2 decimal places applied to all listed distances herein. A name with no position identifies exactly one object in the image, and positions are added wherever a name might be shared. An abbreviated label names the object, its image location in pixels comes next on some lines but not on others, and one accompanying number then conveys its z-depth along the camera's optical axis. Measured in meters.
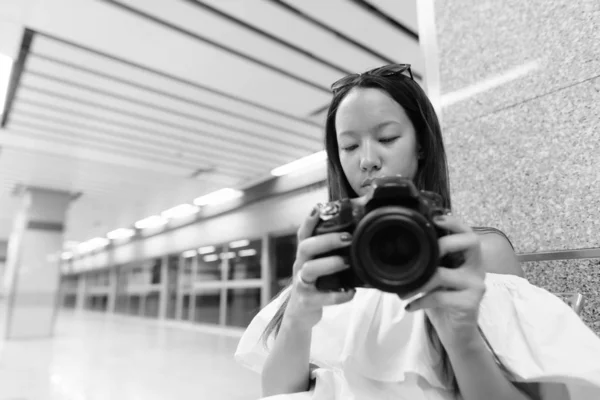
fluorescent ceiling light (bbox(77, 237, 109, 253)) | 14.46
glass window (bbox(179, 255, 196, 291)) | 10.09
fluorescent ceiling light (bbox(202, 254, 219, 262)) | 9.31
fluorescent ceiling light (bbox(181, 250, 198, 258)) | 9.94
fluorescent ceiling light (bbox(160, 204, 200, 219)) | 9.32
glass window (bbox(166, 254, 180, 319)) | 10.66
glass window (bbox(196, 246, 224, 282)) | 9.14
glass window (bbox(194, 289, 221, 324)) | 9.02
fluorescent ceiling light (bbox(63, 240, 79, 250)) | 15.35
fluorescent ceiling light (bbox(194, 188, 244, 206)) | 8.07
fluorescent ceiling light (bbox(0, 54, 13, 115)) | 3.40
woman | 0.67
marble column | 6.98
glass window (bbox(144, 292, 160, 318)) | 11.42
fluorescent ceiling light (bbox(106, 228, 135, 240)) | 12.43
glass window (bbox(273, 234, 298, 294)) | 7.42
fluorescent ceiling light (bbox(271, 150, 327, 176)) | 5.98
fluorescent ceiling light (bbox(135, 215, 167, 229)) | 10.48
